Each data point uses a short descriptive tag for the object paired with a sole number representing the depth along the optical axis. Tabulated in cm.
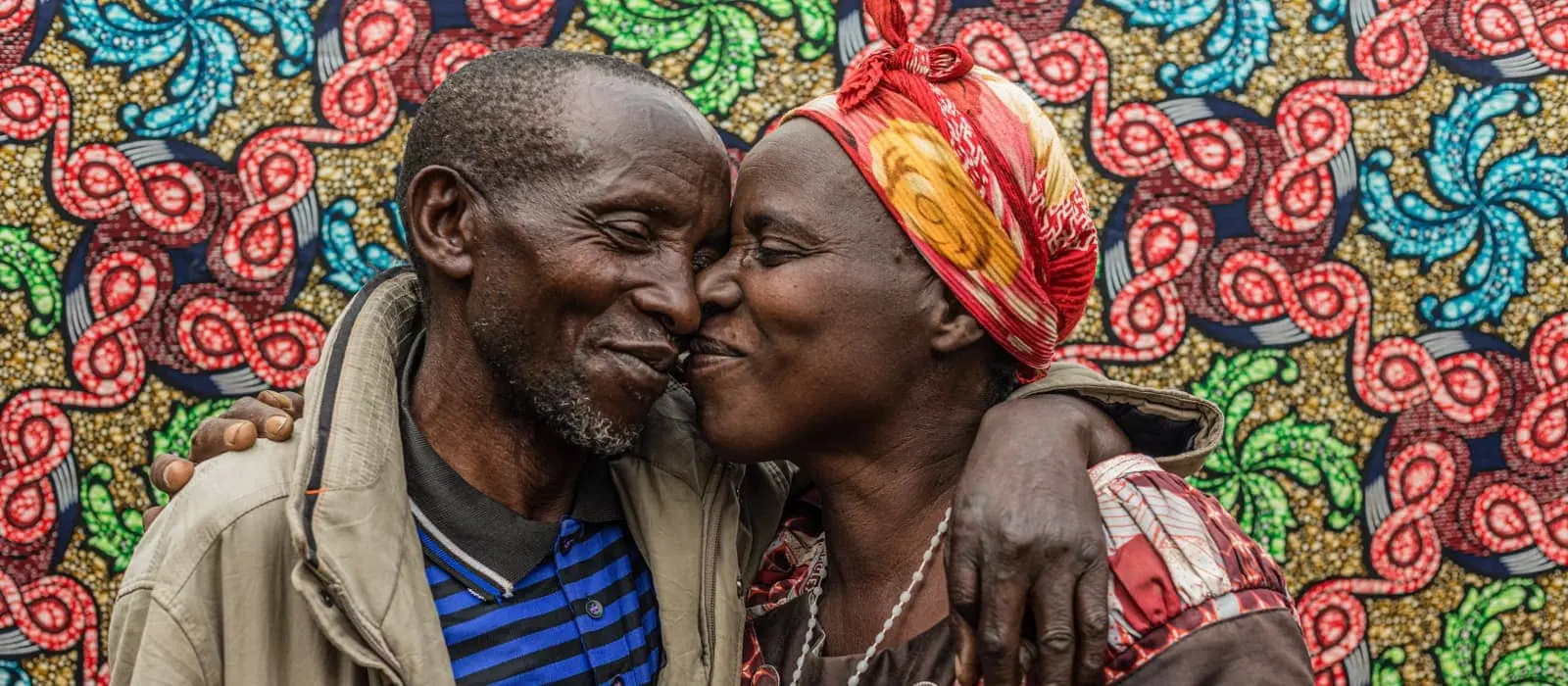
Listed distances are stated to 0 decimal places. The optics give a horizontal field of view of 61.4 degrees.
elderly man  226
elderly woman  261
